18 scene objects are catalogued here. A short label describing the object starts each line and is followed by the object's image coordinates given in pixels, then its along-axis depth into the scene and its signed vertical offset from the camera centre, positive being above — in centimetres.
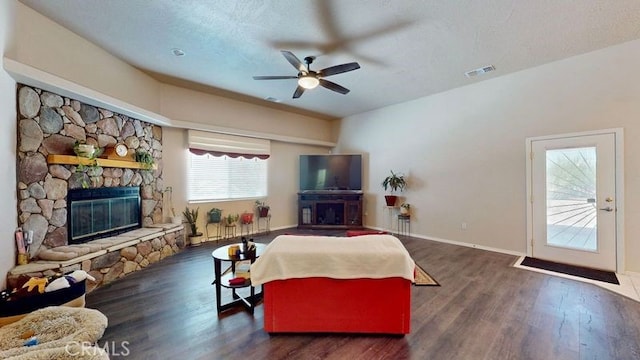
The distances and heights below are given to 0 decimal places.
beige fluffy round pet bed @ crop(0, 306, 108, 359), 165 -114
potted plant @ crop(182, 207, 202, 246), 504 -90
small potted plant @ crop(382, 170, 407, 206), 593 -10
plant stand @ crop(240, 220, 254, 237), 595 -114
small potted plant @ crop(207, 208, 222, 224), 534 -73
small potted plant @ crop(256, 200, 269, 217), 615 -70
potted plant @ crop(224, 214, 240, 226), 560 -87
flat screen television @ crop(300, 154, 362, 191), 679 +22
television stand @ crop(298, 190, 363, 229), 664 -77
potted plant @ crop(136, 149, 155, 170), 413 +38
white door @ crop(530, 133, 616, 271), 357 -32
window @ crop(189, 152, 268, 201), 533 +8
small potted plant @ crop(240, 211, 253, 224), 582 -86
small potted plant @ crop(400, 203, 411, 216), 577 -67
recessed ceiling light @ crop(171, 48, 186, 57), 351 +183
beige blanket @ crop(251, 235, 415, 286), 205 -68
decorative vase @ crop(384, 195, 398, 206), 599 -46
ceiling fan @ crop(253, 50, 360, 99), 311 +140
